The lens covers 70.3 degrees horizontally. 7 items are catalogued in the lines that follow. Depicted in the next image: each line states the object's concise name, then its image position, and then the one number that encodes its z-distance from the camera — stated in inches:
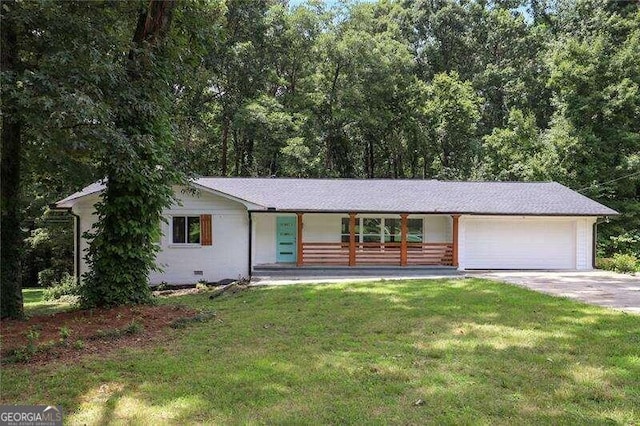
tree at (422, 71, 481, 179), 1158.3
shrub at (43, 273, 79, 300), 563.9
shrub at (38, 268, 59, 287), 792.0
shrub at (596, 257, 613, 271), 651.3
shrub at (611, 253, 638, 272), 618.5
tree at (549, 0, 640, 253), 872.3
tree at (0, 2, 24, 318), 330.6
